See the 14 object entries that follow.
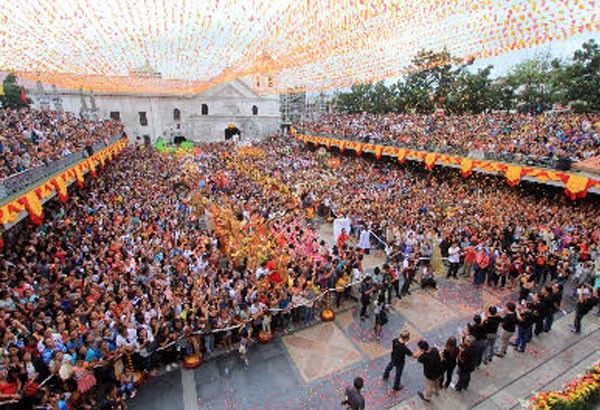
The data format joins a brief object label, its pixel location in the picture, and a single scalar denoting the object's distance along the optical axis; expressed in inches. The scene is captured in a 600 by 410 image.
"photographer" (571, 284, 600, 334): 306.0
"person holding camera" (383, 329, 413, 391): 241.2
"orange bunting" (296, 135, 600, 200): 554.9
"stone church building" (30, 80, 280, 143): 1770.4
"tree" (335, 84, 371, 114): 2174.0
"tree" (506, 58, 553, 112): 1425.9
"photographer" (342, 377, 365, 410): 208.2
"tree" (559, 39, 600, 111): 1031.0
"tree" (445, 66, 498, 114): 1424.7
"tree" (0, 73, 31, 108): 1632.6
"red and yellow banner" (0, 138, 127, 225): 342.6
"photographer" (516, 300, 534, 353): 275.9
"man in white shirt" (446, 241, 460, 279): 441.1
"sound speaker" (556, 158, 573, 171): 581.6
